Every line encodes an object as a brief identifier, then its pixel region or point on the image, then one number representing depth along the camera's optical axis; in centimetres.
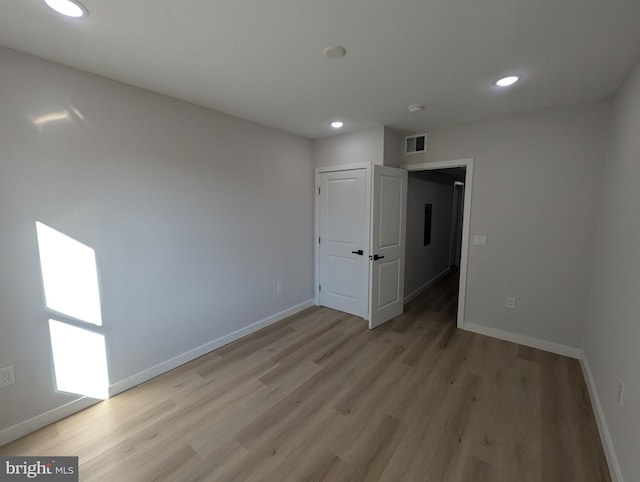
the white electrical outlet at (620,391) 157
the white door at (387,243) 329
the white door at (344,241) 359
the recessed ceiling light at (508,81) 206
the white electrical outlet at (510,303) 301
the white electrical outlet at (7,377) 174
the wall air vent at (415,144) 350
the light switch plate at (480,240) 314
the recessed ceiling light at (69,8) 133
